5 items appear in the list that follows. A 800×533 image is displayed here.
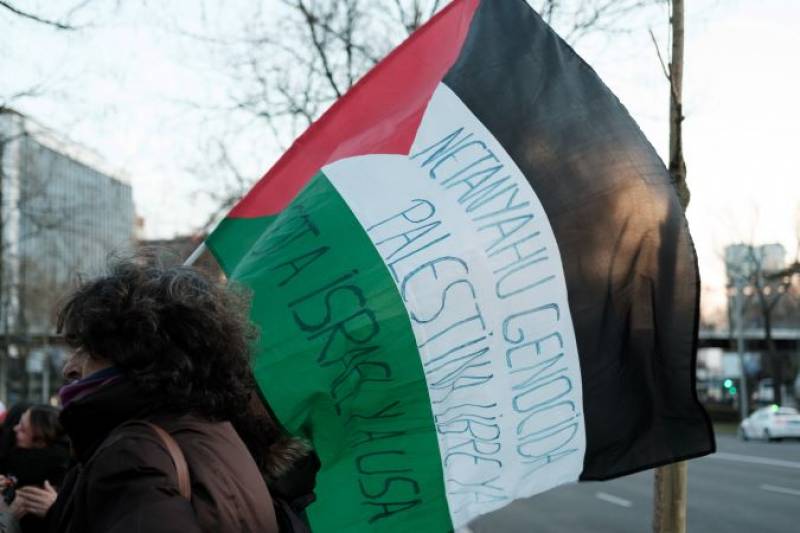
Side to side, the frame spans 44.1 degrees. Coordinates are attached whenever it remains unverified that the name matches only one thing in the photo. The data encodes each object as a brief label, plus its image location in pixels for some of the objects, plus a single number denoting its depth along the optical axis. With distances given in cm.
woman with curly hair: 164
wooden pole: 428
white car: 3866
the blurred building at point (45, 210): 1820
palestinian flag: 284
